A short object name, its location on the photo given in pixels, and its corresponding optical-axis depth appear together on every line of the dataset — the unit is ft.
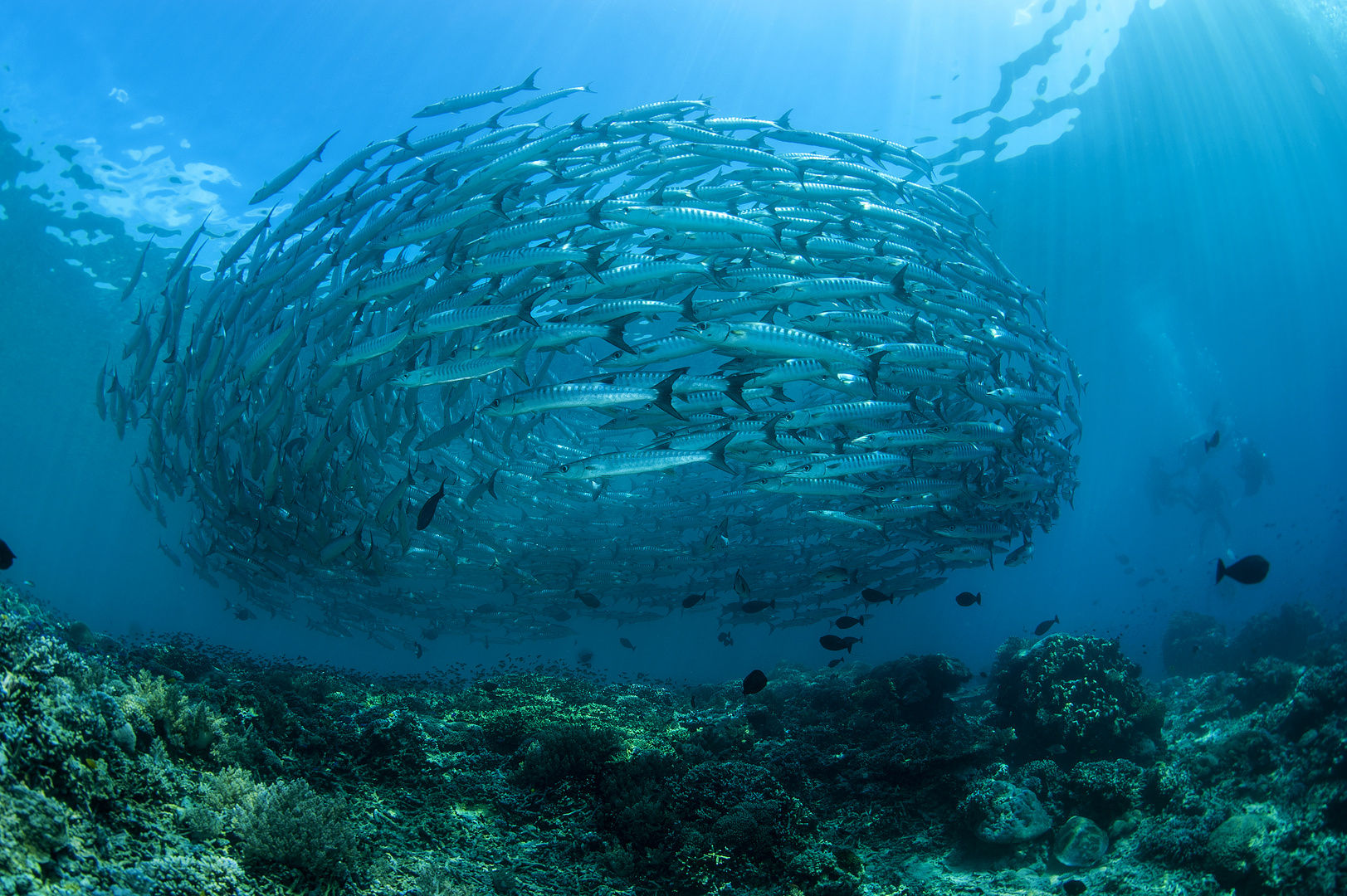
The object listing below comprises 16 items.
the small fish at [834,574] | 32.64
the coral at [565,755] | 20.21
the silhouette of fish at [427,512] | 20.40
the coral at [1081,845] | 20.29
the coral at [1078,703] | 29.30
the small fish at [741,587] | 30.48
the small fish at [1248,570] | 26.23
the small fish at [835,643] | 32.14
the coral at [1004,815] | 20.76
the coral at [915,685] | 34.68
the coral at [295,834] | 10.75
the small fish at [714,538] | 37.58
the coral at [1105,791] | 22.56
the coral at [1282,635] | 63.52
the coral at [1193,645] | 68.90
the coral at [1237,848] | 17.40
